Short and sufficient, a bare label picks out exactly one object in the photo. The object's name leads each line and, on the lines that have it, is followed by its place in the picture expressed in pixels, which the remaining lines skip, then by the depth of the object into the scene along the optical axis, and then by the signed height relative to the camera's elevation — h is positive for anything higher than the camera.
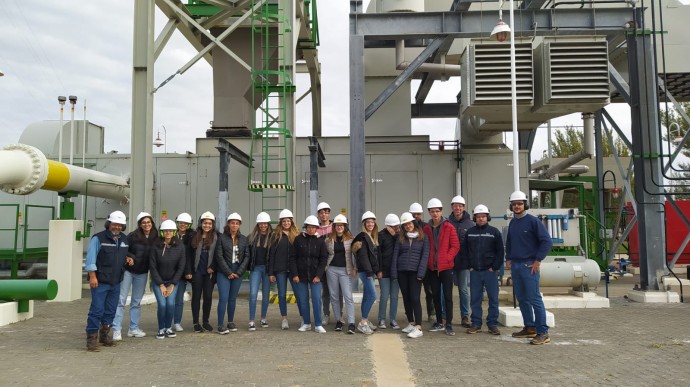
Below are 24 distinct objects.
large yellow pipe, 10.84 +1.19
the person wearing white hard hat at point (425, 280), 8.80 -0.83
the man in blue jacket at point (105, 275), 7.43 -0.61
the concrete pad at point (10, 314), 9.38 -1.45
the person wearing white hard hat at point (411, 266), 8.33 -0.58
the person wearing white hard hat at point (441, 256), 8.41 -0.43
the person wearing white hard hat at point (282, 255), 8.73 -0.42
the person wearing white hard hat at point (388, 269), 8.61 -0.64
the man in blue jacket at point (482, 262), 8.45 -0.53
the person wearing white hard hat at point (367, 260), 8.49 -0.49
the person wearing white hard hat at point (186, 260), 8.41 -0.47
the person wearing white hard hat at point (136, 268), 8.03 -0.57
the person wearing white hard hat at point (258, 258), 8.80 -0.47
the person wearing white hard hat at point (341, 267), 8.63 -0.60
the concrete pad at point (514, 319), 9.10 -1.52
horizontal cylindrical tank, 11.55 -0.98
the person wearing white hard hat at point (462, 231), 8.91 -0.06
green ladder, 12.81 +2.62
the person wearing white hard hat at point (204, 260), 8.48 -0.47
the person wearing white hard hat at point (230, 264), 8.51 -0.54
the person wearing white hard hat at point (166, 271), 8.07 -0.61
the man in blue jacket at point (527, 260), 7.83 -0.48
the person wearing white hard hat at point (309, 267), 8.59 -0.60
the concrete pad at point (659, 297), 12.07 -1.54
